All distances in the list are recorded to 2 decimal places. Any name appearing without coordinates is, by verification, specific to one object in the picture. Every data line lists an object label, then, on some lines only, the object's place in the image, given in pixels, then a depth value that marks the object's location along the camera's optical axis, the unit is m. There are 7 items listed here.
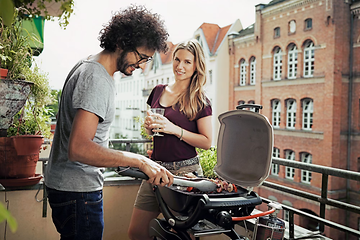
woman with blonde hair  1.37
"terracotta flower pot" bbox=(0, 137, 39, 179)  1.91
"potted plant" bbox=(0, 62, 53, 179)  1.92
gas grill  0.93
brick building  14.60
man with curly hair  0.87
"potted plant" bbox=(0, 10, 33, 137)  1.61
